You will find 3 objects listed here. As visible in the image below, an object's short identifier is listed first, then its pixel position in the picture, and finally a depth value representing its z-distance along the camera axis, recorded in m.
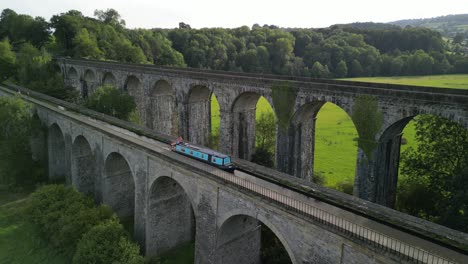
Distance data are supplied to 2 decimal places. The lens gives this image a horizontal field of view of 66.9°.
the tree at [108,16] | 98.25
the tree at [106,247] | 19.84
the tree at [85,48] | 71.00
